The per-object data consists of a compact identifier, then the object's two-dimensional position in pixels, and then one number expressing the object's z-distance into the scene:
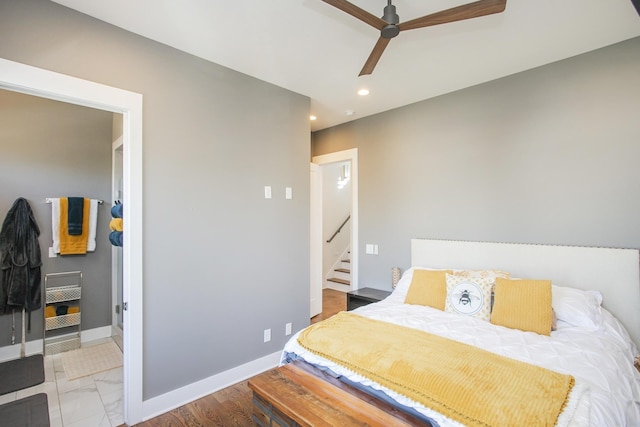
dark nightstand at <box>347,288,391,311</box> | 3.34
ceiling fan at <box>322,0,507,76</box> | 1.51
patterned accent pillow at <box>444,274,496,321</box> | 2.27
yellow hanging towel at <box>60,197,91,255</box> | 3.28
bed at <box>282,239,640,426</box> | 1.25
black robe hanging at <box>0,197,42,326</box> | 2.97
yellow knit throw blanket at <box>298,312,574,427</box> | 1.17
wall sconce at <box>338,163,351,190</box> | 6.71
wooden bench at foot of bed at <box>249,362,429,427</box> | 1.34
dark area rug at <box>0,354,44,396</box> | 2.52
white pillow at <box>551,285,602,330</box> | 2.03
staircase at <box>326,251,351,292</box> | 5.82
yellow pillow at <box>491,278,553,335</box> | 2.01
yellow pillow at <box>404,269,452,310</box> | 2.50
